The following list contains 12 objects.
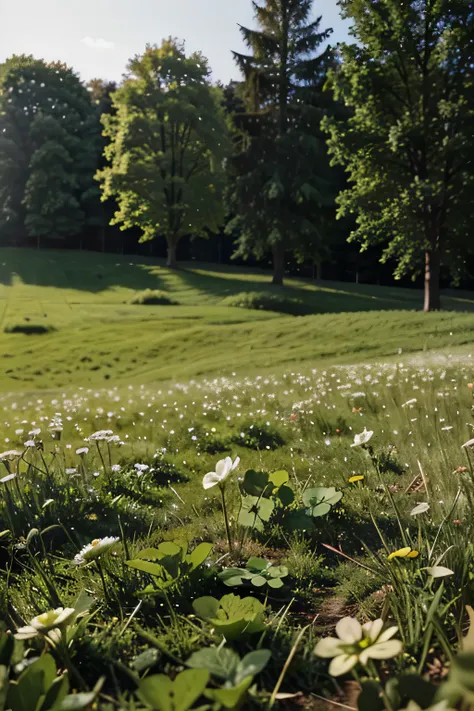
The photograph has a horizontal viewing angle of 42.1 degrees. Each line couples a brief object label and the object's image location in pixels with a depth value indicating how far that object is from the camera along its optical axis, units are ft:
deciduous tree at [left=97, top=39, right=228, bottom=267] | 111.96
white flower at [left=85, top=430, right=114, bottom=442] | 12.02
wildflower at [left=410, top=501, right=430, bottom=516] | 7.33
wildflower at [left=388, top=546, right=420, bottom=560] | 6.64
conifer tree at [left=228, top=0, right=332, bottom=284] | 100.42
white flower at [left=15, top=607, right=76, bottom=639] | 5.67
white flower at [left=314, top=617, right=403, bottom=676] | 4.78
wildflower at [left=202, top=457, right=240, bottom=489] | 8.50
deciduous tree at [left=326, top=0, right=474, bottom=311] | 64.75
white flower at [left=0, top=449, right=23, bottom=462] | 10.28
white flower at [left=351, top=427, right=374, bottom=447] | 8.27
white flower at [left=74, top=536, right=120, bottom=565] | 6.86
